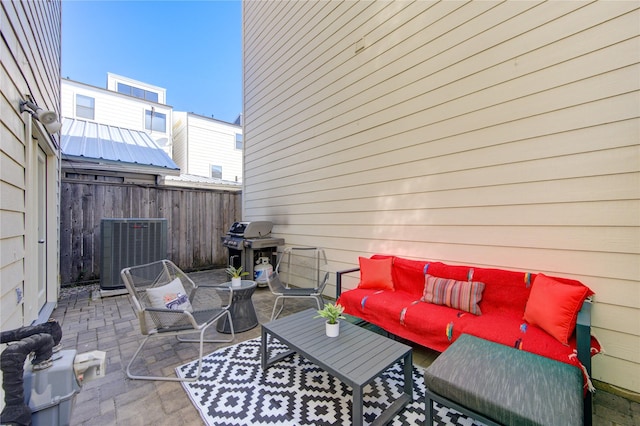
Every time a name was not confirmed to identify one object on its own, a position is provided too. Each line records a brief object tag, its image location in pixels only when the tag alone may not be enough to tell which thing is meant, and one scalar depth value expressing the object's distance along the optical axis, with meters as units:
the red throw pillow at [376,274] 3.16
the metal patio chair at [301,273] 3.50
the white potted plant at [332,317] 2.14
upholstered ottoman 1.29
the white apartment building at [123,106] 8.61
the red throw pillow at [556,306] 1.92
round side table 3.11
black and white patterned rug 1.80
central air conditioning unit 4.37
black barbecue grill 4.75
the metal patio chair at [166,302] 2.32
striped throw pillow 2.46
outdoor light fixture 2.06
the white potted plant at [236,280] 3.18
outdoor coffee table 1.67
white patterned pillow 2.57
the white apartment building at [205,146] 10.42
